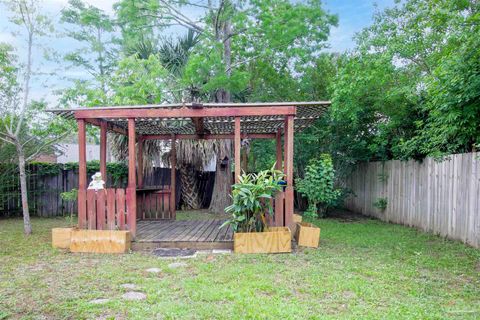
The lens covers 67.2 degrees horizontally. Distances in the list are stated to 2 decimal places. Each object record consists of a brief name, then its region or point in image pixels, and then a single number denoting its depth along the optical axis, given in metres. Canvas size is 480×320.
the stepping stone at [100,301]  3.17
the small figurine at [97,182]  5.96
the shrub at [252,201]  5.16
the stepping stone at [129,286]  3.60
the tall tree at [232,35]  8.98
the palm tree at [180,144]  9.75
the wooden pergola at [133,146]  5.53
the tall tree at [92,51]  8.22
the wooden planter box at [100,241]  5.27
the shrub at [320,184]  7.60
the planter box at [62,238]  5.53
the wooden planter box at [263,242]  5.15
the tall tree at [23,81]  6.70
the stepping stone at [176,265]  4.43
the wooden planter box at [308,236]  5.55
